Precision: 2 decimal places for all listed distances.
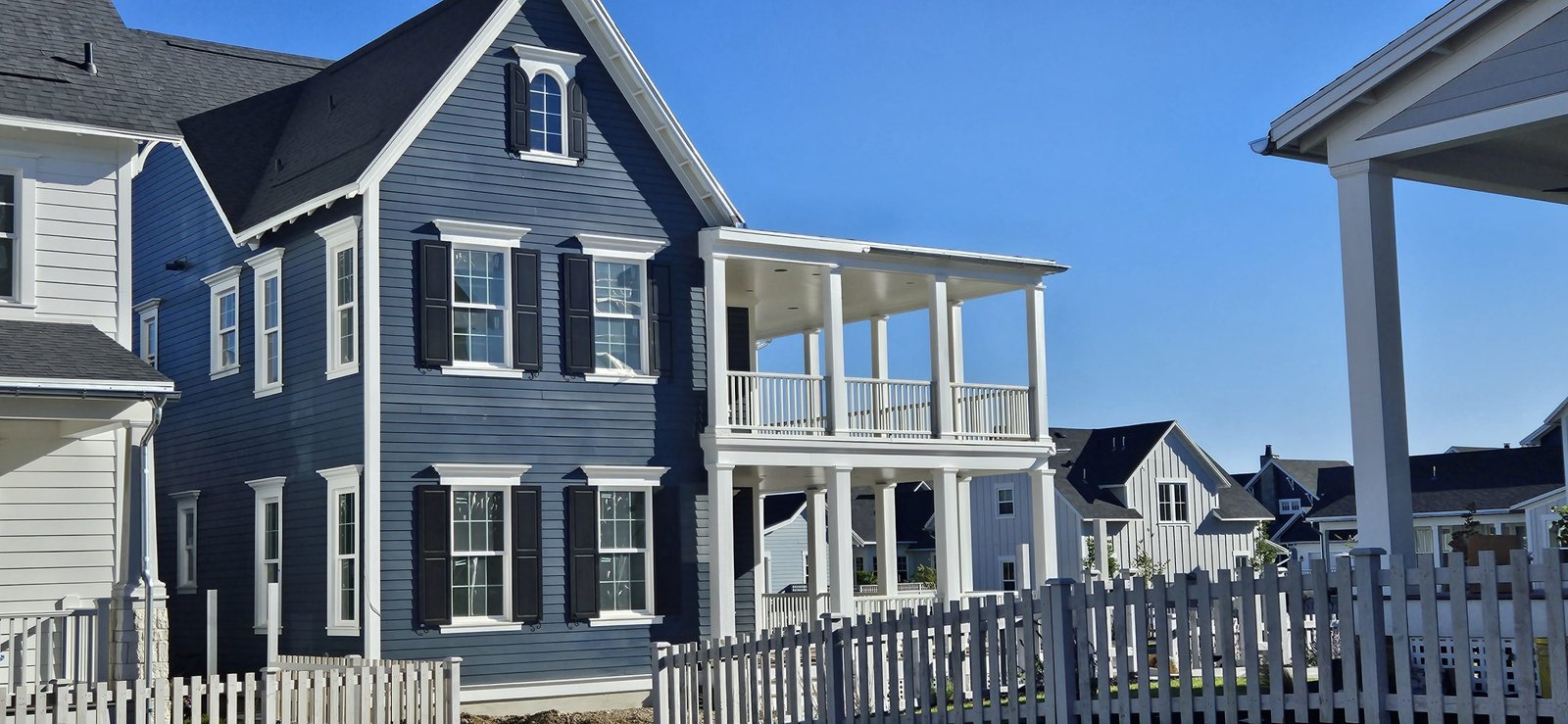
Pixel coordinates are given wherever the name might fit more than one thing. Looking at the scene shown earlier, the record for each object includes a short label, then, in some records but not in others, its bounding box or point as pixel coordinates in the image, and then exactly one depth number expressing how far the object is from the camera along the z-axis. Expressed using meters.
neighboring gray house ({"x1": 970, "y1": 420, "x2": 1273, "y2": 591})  55.72
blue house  22.20
